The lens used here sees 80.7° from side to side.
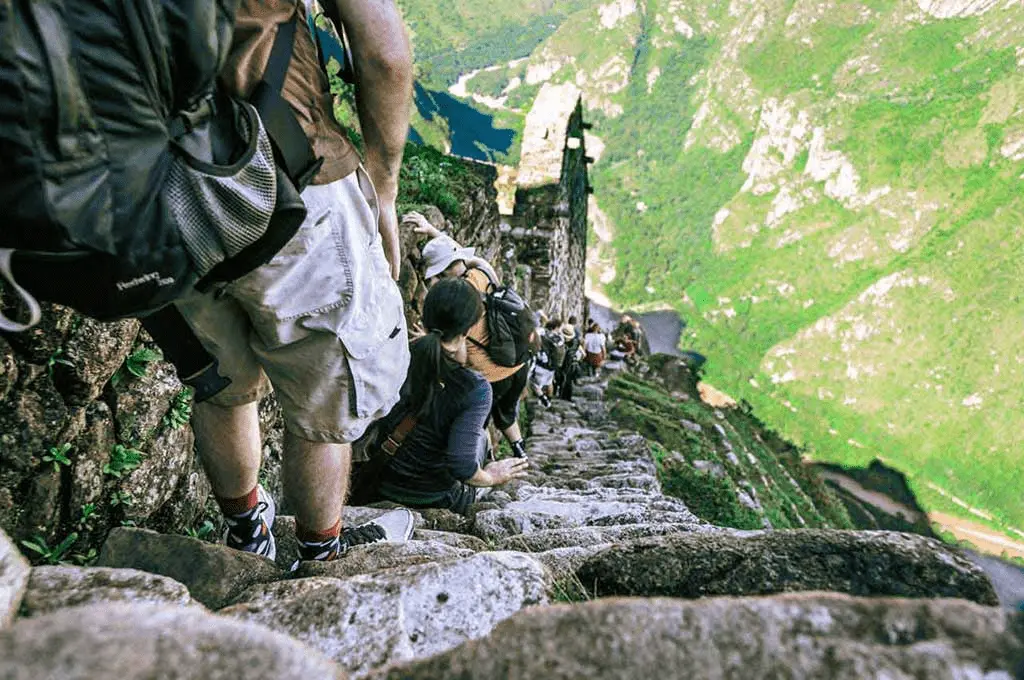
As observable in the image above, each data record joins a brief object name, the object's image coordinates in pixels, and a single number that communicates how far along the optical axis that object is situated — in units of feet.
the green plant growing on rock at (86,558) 6.02
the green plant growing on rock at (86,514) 6.22
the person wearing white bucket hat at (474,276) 11.93
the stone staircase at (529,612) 2.34
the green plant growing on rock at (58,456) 5.89
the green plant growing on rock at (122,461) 6.60
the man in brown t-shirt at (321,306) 4.91
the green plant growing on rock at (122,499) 6.59
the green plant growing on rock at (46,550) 5.66
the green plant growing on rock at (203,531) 7.63
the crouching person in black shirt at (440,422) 9.90
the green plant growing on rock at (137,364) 7.03
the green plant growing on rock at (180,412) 7.55
